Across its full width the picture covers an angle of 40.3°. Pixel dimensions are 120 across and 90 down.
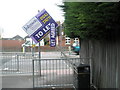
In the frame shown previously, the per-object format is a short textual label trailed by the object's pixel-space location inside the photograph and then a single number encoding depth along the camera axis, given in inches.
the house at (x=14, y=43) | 652.2
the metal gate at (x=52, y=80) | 247.3
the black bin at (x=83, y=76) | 198.8
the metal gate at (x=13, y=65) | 359.9
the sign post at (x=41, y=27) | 315.3
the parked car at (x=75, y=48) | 876.8
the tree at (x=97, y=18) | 111.3
